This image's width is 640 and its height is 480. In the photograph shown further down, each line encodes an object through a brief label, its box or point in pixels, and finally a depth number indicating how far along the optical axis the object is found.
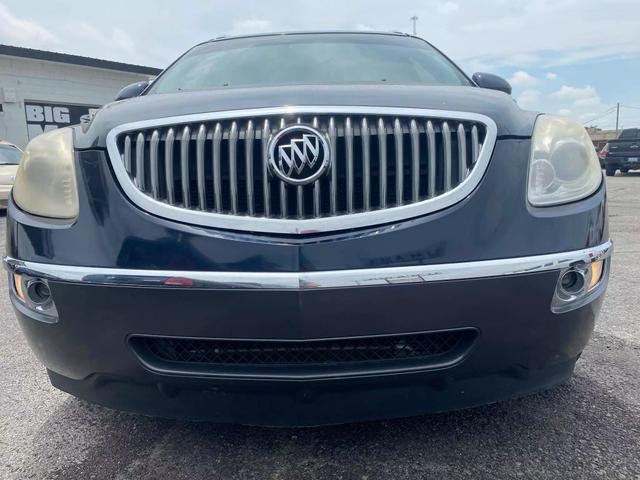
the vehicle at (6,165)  9.43
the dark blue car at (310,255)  1.42
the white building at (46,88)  16.81
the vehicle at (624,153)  18.20
